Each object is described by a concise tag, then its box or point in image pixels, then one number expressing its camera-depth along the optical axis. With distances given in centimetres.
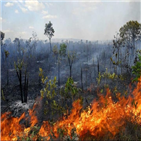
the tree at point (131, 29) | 2230
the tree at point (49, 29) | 3450
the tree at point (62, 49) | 2122
